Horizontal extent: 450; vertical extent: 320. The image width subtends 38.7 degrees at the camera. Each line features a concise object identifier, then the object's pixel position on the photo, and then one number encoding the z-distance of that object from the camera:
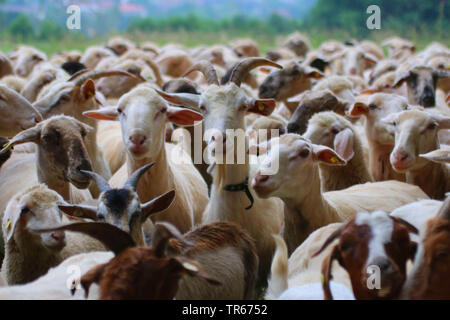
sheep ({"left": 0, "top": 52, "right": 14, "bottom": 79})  10.42
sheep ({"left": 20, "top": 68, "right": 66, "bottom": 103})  7.60
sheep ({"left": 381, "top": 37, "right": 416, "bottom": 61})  14.02
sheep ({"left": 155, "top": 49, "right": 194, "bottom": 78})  11.43
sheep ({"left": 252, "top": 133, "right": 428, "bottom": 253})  4.35
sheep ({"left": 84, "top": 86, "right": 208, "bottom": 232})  4.52
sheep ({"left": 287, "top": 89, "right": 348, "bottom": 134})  6.12
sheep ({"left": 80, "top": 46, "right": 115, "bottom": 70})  11.56
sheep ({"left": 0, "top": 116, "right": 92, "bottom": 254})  4.54
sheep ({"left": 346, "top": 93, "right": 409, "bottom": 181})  5.91
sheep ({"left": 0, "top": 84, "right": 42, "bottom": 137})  5.65
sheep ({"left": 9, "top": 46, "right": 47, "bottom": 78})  11.73
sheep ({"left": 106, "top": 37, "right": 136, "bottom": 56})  13.94
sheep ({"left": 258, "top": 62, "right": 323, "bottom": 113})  7.87
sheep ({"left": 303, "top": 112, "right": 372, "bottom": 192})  5.31
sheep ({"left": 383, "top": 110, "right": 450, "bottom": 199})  5.03
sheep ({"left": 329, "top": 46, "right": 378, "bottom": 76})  11.95
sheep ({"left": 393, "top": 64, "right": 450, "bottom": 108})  7.26
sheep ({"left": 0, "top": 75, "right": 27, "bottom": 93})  8.05
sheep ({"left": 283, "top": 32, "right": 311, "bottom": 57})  16.55
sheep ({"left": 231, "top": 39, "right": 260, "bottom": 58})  16.33
